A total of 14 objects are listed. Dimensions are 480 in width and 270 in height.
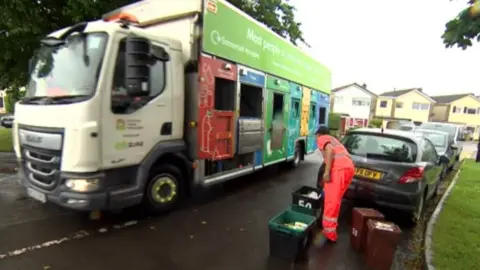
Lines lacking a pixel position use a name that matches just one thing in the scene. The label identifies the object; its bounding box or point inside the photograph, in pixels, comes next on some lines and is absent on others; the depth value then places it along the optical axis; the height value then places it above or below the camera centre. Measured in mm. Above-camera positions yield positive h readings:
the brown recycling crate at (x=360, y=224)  3981 -1485
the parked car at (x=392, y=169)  4836 -887
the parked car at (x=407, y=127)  19597 -706
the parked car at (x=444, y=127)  13445 -434
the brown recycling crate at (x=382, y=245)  3512 -1527
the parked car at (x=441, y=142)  9883 -827
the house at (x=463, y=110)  51125 +1458
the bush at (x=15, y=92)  11241 +173
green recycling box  3488 -1503
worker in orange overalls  4180 -945
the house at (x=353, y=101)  46250 +2022
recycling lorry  3725 -54
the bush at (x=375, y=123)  39438 -1075
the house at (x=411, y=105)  50438 +1883
